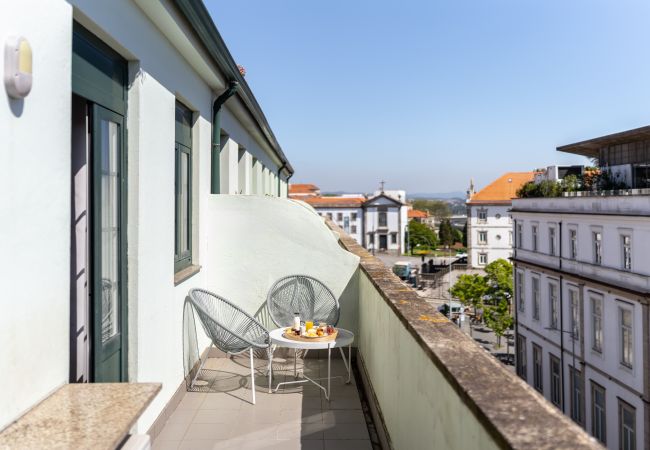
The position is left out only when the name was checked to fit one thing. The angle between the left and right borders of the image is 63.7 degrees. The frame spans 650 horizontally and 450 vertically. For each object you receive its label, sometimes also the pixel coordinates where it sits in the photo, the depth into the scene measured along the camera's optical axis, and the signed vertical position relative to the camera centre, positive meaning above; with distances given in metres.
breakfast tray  5.04 -1.04
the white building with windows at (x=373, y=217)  79.69 +2.15
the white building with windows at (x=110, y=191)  2.15 +0.27
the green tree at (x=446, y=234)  107.09 -0.75
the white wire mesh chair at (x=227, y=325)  4.74 -0.93
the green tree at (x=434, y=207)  173.75 +7.85
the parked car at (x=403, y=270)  54.41 -4.11
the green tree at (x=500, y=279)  41.06 -3.96
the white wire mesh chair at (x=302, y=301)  6.16 -0.82
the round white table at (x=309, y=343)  4.94 -1.07
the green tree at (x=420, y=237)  102.56 -1.24
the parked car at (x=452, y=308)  41.63 -6.41
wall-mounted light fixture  2.02 +0.66
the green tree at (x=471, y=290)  40.91 -4.73
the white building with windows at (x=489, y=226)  61.44 +0.45
